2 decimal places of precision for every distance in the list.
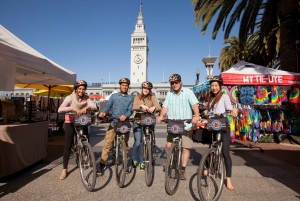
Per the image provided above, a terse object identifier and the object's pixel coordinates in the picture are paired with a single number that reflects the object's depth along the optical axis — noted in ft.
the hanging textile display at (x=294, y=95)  25.03
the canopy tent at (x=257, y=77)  23.71
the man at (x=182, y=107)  12.82
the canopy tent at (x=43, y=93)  46.36
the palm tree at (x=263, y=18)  28.37
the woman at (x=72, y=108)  13.28
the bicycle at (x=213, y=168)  10.08
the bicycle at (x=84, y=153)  11.78
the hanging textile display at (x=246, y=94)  25.38
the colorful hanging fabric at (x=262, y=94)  25.84
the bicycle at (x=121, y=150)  11.68
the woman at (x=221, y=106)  11.71
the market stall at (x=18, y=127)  12.80
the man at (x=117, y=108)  14.01
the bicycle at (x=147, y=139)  11.92
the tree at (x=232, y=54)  77.25
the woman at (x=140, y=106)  14.51
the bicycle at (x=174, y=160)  10.85
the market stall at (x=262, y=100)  24.12
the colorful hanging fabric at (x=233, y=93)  25.47
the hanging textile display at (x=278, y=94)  25.62
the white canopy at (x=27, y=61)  13.59
